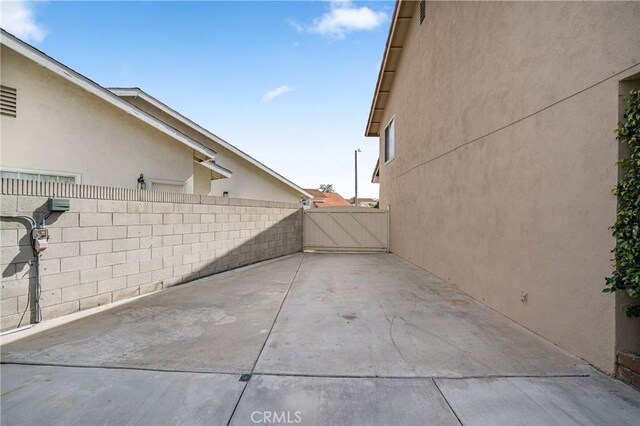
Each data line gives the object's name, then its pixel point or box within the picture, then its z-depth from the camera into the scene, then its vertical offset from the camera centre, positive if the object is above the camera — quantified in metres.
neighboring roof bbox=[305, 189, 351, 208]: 38.64 +2.30
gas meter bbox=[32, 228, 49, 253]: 3.68 -0.34
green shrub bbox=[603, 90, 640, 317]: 2.34 +0.02
